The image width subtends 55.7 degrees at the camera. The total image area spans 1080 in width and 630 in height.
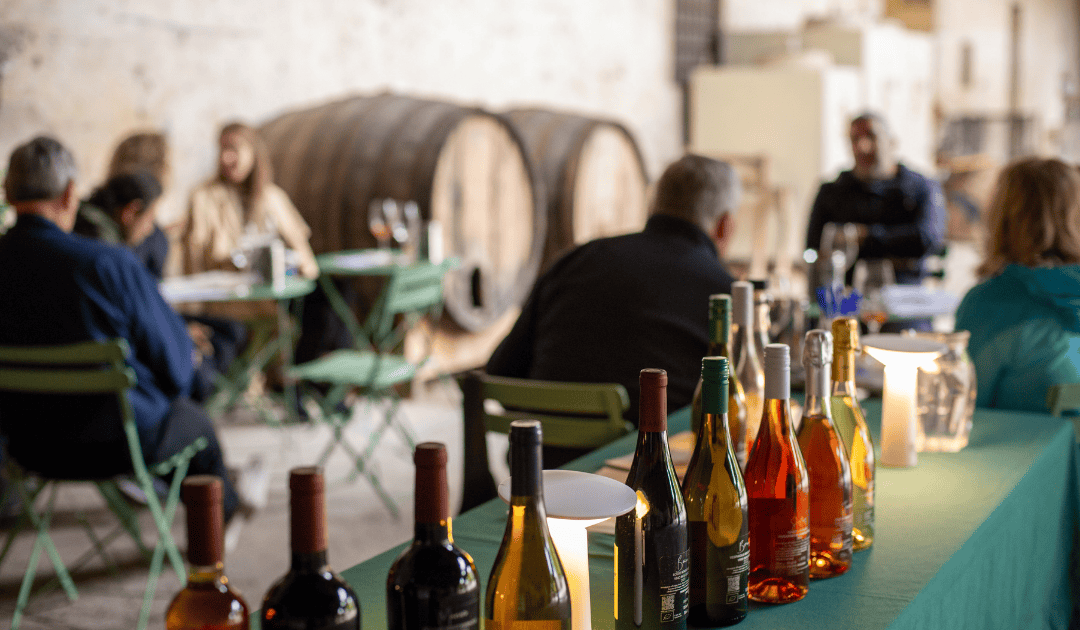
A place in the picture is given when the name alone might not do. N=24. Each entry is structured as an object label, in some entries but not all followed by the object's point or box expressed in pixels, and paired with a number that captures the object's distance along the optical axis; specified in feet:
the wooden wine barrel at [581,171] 19.21
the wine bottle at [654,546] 3.05
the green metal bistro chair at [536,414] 6.22
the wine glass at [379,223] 14.48
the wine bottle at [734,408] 4.83
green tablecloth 3.58
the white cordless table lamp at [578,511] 2.77
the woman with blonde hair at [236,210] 15.26
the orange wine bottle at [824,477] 3.74
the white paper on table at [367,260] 13.89
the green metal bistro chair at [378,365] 11.94
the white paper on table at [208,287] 11.48
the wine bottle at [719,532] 3.24
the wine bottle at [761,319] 5.32
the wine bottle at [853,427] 4.11
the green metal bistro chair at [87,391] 8.04
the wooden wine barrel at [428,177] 15.69
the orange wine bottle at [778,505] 3.47
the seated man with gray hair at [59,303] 8.54
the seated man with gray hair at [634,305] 7.30
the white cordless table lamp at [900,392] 5.12
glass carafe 5.69
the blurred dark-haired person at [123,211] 12.25
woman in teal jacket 6.95
